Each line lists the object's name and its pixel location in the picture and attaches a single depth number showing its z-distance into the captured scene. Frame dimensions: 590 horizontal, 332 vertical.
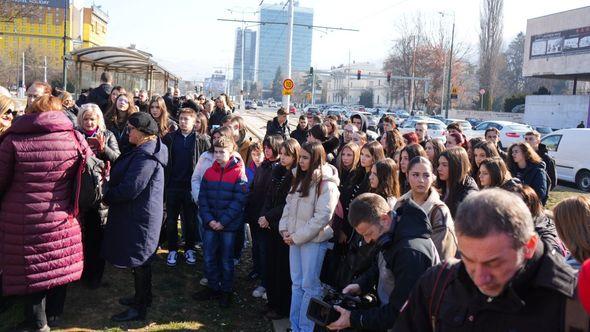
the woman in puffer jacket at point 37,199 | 4.29
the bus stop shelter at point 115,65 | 14.24
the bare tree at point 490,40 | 53.97
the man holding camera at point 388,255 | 3.08
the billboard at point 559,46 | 38.56
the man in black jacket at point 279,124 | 11.39
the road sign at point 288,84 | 17.94
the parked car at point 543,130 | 31.04
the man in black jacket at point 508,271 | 1.84
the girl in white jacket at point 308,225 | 5.00
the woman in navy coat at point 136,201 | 5.00
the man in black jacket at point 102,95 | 9.48
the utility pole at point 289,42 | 18.55
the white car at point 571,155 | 15.37
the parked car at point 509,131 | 23.66
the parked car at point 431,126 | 26.87
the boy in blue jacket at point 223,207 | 5.85
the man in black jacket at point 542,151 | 9.19
